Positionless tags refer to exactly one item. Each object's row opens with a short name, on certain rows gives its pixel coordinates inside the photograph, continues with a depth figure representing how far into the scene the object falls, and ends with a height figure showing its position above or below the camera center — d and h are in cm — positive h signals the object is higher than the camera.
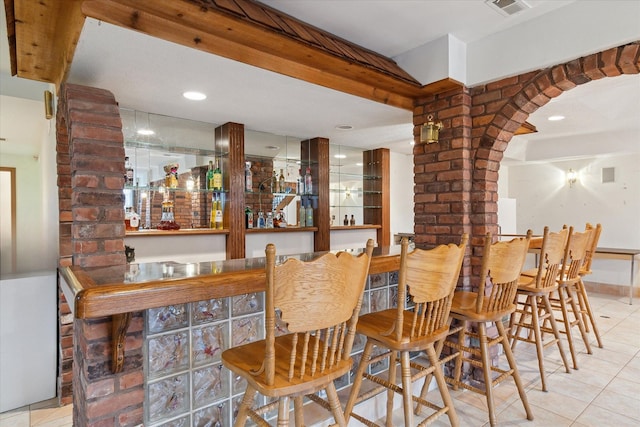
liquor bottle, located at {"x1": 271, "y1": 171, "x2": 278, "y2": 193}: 412 +31
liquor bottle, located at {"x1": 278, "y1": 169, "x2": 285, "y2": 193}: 415 +31
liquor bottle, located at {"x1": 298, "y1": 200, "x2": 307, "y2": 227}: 429 -7
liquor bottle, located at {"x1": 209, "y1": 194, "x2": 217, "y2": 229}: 354 -2
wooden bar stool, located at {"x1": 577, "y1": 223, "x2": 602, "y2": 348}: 329 -62
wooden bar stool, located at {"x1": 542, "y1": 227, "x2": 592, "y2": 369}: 284 -56
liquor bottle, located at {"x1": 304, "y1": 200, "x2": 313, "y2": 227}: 427 -10
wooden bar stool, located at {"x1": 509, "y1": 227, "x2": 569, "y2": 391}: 248 -58
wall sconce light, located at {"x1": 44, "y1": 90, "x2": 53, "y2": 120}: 286 +88
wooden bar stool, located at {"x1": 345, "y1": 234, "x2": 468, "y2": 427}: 155 -56
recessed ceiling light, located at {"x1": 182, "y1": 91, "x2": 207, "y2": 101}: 252 +84
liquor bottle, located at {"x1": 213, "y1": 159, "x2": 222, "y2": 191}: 345 +29
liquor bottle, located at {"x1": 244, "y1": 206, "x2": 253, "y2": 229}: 386 -8
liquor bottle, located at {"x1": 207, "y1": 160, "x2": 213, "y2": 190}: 346 +31
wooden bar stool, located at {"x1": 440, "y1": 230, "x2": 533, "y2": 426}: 188 -55
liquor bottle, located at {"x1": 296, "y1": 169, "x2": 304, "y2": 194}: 425 +30
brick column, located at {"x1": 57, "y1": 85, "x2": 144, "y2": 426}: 179 +15
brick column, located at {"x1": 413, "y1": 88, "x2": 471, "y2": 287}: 250 +25
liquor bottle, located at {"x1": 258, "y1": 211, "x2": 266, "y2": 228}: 402 -11
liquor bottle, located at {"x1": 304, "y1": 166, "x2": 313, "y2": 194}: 425 +32
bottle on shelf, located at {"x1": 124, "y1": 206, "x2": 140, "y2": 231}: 307 -6
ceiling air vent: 198 +115
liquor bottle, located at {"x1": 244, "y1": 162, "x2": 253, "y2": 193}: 379 +35
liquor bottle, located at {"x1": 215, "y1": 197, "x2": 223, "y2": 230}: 353 -4
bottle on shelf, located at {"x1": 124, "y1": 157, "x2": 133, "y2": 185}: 302 +33
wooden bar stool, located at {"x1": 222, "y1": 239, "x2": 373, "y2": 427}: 111 -38
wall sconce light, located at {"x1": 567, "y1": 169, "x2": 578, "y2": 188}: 584 +50
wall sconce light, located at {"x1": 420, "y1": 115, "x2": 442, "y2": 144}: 257 +56
